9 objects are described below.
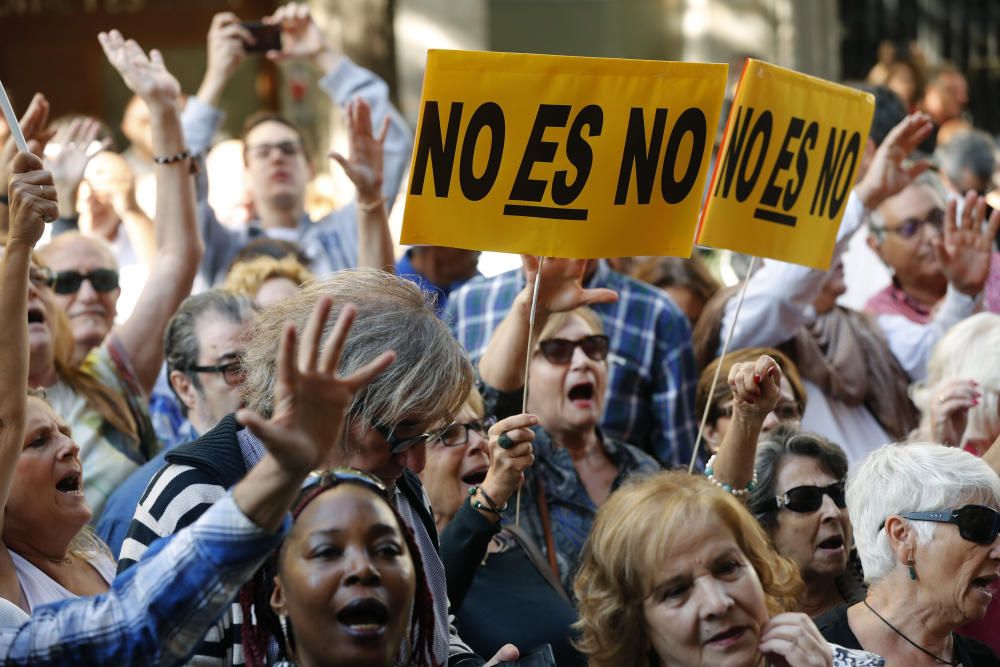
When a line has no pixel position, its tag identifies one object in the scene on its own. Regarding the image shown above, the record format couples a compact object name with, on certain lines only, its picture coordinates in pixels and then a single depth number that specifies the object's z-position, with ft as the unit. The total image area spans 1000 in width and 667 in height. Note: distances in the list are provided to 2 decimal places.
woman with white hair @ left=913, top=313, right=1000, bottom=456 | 31.35
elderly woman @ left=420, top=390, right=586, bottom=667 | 23.77
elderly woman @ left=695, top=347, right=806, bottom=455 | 31.62
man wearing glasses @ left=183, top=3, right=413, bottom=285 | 42.42
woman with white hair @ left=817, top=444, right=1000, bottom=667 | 24.09
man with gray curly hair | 17.71
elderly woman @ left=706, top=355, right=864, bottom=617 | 27.91
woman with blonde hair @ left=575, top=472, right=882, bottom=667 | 20.06
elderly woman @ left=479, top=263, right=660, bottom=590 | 28.63
